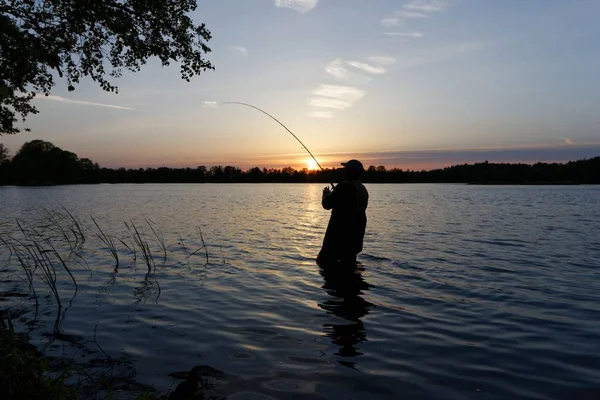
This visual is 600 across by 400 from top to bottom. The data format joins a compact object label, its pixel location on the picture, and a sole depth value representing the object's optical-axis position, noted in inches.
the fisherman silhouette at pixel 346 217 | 389.1
